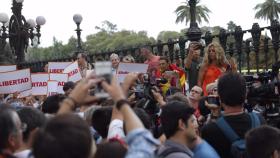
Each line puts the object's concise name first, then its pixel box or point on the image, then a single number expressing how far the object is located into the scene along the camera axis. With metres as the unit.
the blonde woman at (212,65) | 7.75
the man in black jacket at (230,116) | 4.20
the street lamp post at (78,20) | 16.61
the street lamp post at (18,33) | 16.36
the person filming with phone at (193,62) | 8.44
